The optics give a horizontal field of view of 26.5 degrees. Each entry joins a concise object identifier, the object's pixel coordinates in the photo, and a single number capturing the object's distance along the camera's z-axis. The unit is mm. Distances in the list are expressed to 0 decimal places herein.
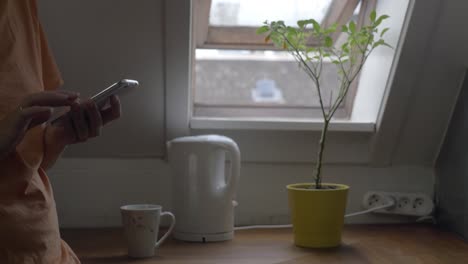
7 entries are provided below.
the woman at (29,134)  1616
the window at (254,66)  2573
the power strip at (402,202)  2470
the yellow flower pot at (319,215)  2175
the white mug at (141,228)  2046
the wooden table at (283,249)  2056
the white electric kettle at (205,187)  2237
